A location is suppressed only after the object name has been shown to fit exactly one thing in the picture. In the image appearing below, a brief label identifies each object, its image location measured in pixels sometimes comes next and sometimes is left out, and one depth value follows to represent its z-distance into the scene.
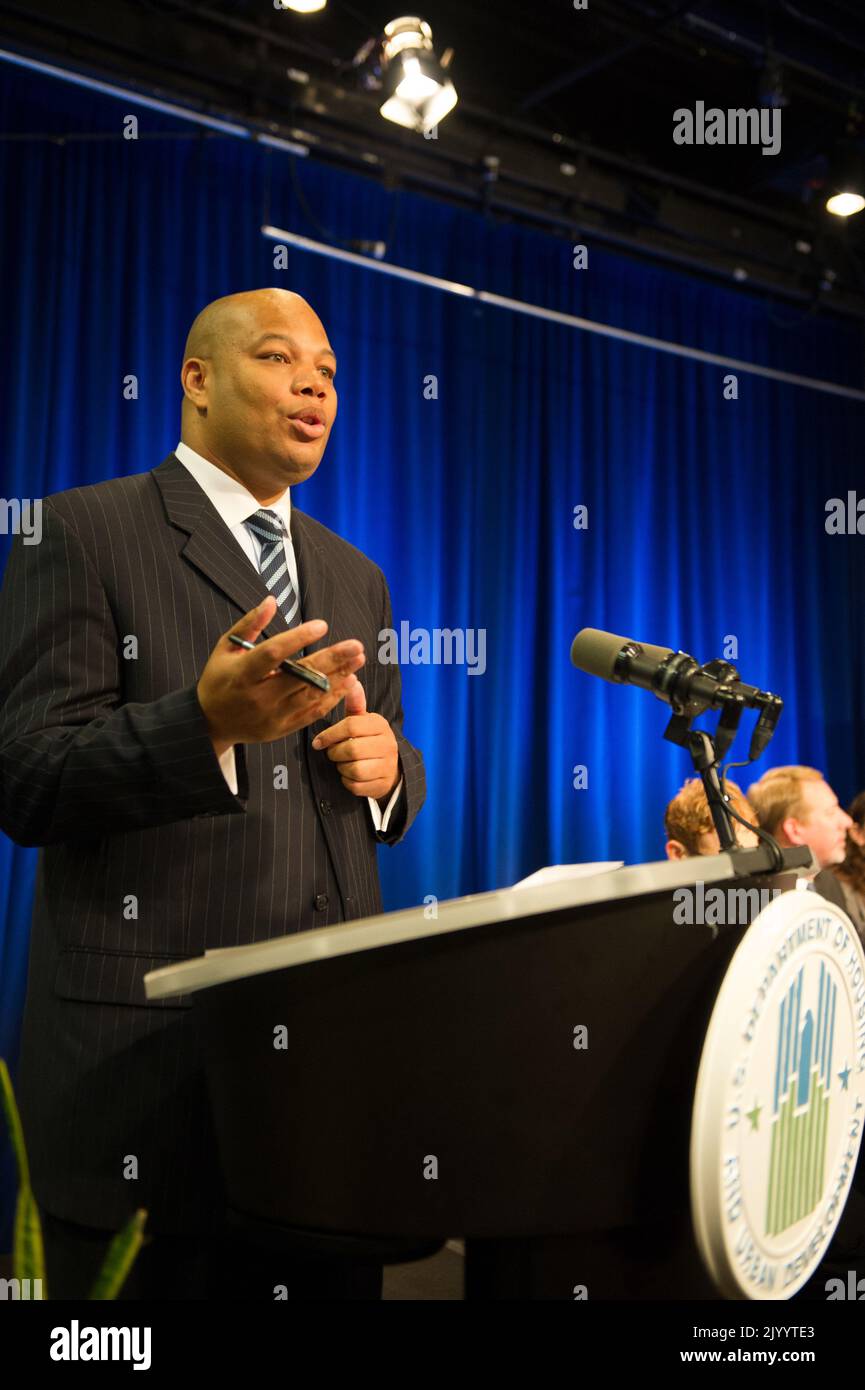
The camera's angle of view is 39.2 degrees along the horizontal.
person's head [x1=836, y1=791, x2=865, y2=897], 3.80
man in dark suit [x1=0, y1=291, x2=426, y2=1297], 1.31
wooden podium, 0.96
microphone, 1.23
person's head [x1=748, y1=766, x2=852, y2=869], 3.52
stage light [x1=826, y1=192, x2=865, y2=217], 5.22
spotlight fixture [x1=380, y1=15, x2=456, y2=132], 4.17
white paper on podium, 1.04
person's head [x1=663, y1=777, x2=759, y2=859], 3.43
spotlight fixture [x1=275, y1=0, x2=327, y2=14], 4.07
